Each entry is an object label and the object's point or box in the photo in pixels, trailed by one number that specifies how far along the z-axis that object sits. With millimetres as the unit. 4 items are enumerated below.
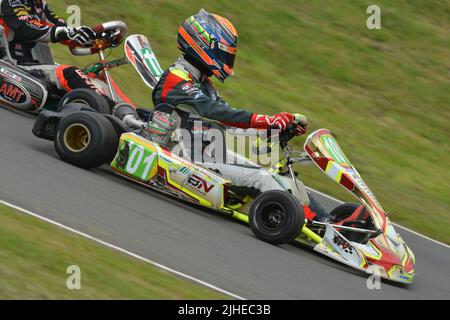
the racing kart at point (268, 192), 14719
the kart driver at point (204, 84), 16000
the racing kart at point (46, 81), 19172
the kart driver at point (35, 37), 19187
